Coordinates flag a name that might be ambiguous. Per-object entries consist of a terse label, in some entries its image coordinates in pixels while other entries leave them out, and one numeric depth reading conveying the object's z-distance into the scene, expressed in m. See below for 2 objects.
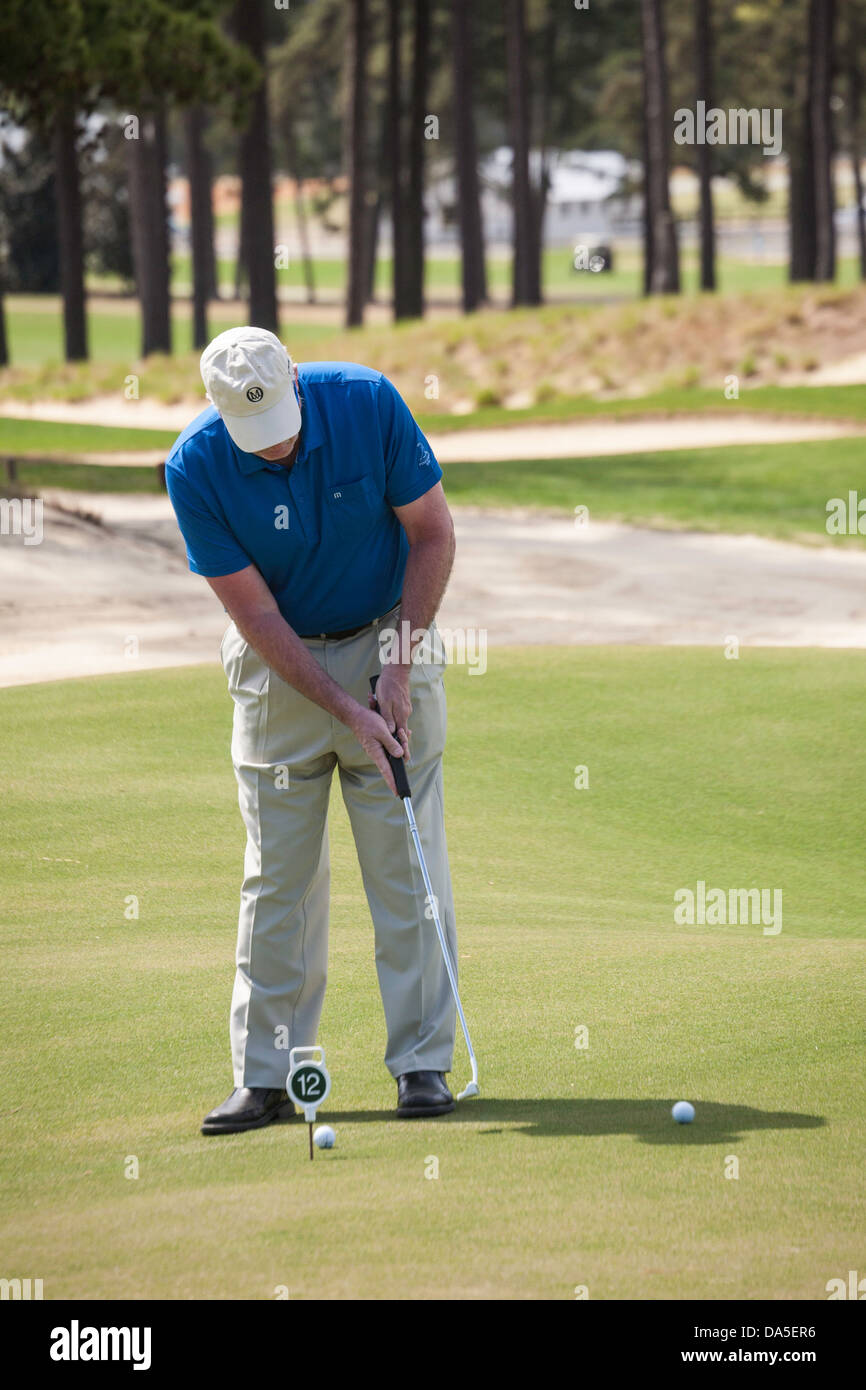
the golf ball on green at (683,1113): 6.99
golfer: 7.48
